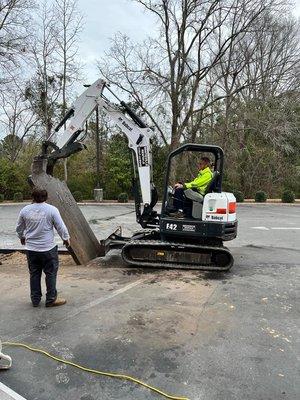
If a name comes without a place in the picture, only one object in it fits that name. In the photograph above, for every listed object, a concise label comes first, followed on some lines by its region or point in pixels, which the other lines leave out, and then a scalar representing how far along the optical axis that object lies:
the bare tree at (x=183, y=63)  26.30
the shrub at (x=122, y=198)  25.48
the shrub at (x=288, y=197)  25.17
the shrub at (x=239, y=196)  25.27
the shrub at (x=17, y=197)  26.16
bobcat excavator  7.33
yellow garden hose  3.33
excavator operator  7.36
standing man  5.29
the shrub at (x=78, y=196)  25.80
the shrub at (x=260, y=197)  25.59
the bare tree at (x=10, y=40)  25.84
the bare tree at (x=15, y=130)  36.34
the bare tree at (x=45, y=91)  30.48
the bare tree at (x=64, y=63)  29.95
